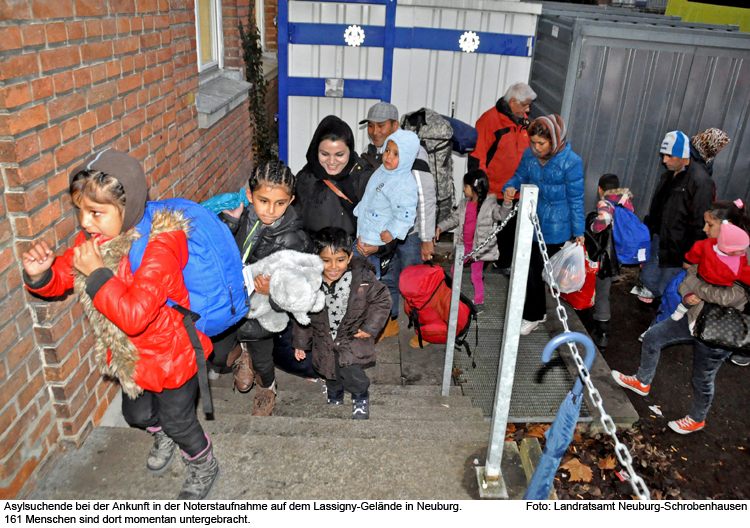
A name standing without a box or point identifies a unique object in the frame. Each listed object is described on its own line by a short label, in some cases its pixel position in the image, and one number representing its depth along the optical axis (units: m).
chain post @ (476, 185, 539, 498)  2.36
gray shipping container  6.20
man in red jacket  5.96
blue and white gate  6.92
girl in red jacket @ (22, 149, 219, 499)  2.27
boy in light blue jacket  4.38
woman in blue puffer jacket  4.71
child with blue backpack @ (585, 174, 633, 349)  5.26
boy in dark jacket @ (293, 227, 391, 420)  3.61
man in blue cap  5.42
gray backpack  5.64
